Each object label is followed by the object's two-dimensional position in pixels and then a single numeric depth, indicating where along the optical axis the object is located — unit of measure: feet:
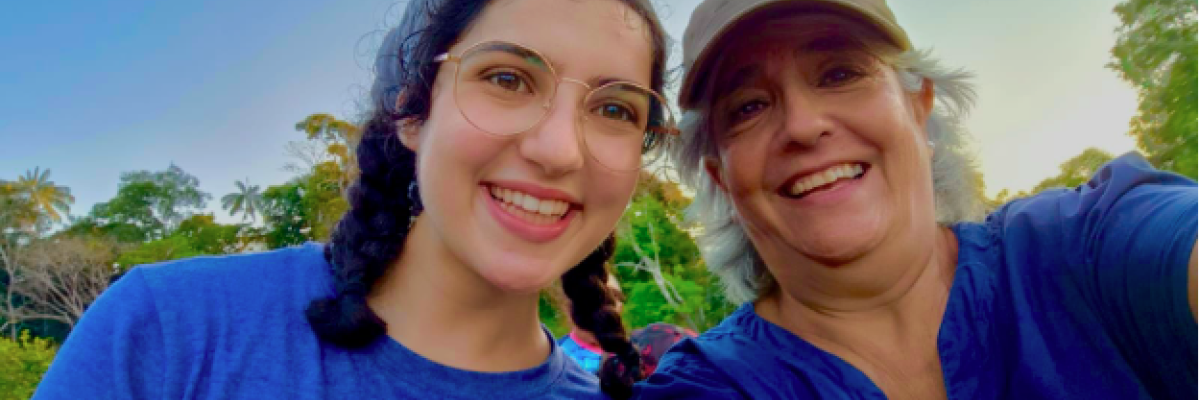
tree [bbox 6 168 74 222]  97.14
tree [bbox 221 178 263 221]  109.81
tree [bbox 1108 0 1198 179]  28.89
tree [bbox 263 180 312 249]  76.23
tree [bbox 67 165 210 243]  99.30
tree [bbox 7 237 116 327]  70.79
